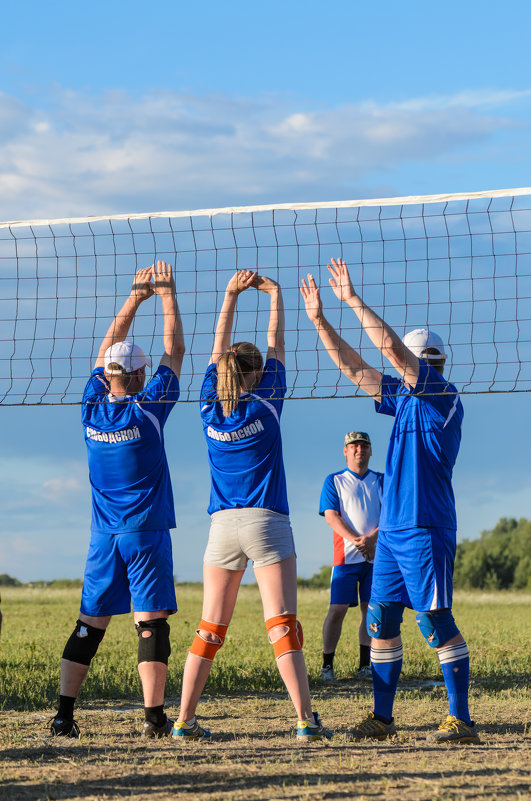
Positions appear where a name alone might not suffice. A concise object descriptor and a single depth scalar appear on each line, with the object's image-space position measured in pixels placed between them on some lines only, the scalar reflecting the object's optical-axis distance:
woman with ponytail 12.42
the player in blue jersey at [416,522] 12.34
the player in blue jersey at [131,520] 13.06
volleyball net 15.09
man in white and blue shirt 19.16
